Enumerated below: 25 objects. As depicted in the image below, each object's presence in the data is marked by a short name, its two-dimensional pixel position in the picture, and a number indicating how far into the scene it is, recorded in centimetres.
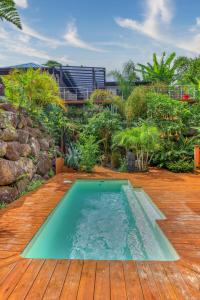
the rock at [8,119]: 640
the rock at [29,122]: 832
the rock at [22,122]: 747
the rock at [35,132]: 826
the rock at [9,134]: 622
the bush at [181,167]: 918
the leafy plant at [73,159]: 942
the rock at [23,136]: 722
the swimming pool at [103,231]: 324
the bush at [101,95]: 1336
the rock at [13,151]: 627
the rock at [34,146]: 786
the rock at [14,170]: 577
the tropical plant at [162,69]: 1731
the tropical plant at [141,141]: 877
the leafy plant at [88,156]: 912
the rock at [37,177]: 750
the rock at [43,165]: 806
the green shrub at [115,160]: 1061
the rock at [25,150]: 714
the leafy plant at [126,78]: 1555
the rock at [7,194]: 548
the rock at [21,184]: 622
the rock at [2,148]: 595
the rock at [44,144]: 879
